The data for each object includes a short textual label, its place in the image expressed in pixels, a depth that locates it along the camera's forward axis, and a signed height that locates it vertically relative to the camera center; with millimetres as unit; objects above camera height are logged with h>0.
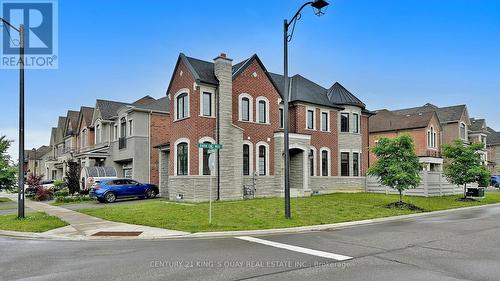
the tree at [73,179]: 32344 -1318
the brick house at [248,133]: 23984 +1853
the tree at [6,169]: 34188 -508
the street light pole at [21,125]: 15670 +1484
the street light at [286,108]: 15008 +2015
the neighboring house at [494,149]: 72031 +1930
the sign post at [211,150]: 13159 +404
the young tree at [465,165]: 26875 -350
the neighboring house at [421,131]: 44969 +3455
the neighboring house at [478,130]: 57750 +4220
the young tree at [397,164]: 21053 -190
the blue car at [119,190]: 26188 -1840
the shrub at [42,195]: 31803 -2512
